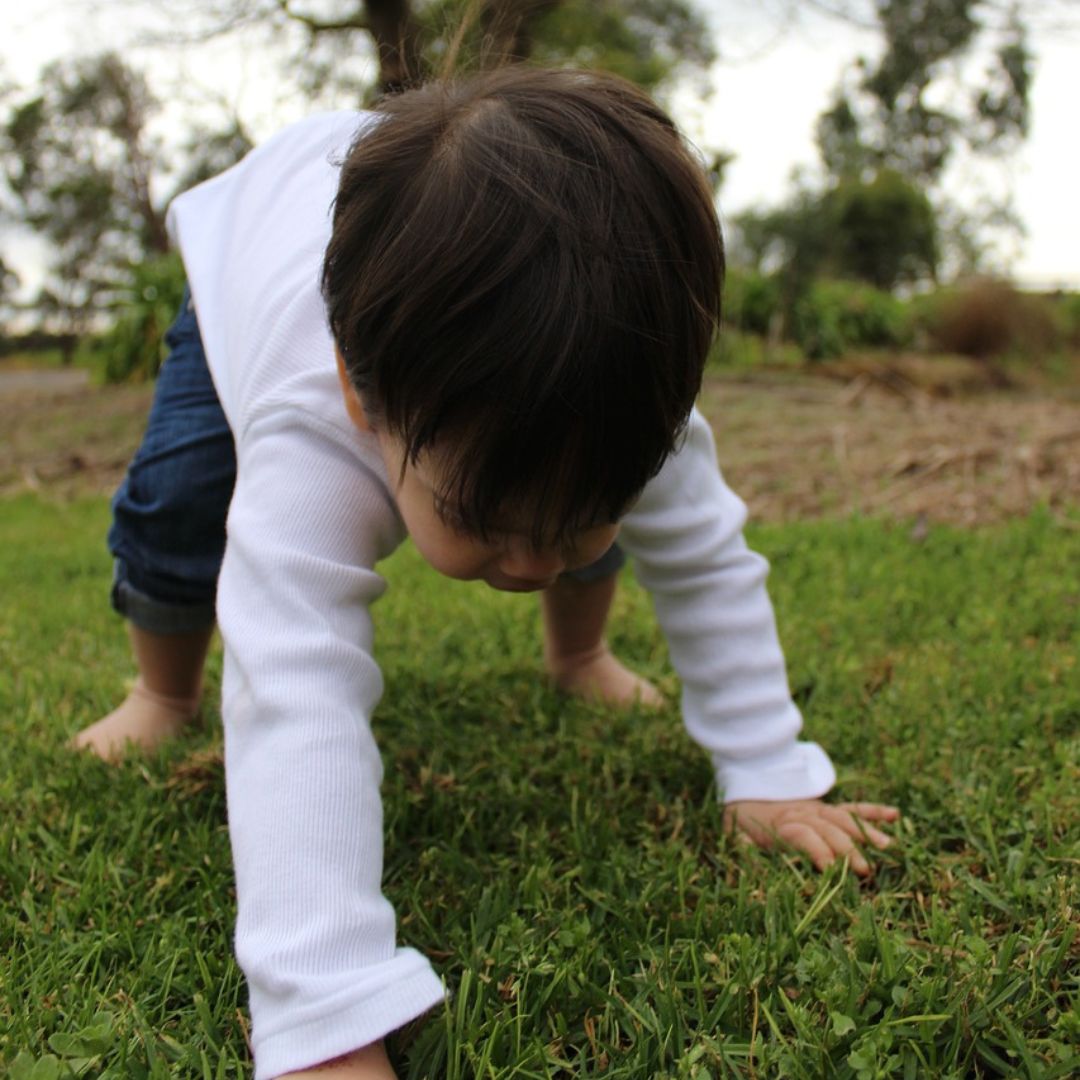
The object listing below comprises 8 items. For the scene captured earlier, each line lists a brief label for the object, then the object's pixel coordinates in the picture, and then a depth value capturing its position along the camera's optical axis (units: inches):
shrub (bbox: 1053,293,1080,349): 527.2
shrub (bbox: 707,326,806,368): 428.8
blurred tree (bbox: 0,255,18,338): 1143.5
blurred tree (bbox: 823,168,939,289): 843.4
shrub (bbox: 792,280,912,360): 492.1
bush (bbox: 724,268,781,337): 490.0
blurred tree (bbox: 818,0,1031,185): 1283.2
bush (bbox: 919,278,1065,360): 484.1
